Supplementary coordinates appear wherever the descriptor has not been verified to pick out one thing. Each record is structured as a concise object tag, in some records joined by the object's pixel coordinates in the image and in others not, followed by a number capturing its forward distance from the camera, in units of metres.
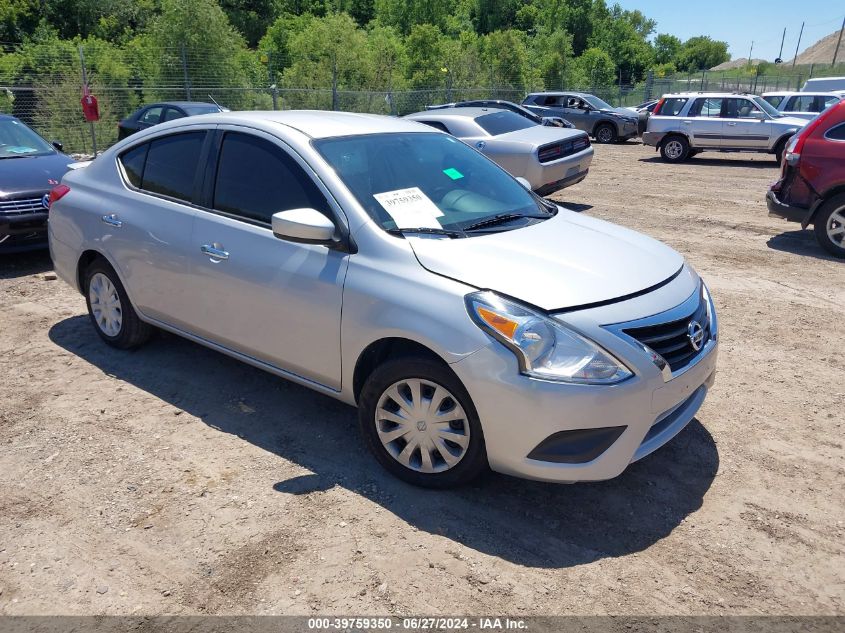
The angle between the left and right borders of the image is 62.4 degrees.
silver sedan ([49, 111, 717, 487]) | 3.04
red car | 7.97
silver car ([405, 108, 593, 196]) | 10.27
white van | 20.75
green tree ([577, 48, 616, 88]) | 42.94
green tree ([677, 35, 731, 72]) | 108.16
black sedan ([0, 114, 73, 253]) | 7.15
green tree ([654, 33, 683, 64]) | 97.38
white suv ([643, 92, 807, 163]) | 16.78
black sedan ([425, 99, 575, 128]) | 19.18
